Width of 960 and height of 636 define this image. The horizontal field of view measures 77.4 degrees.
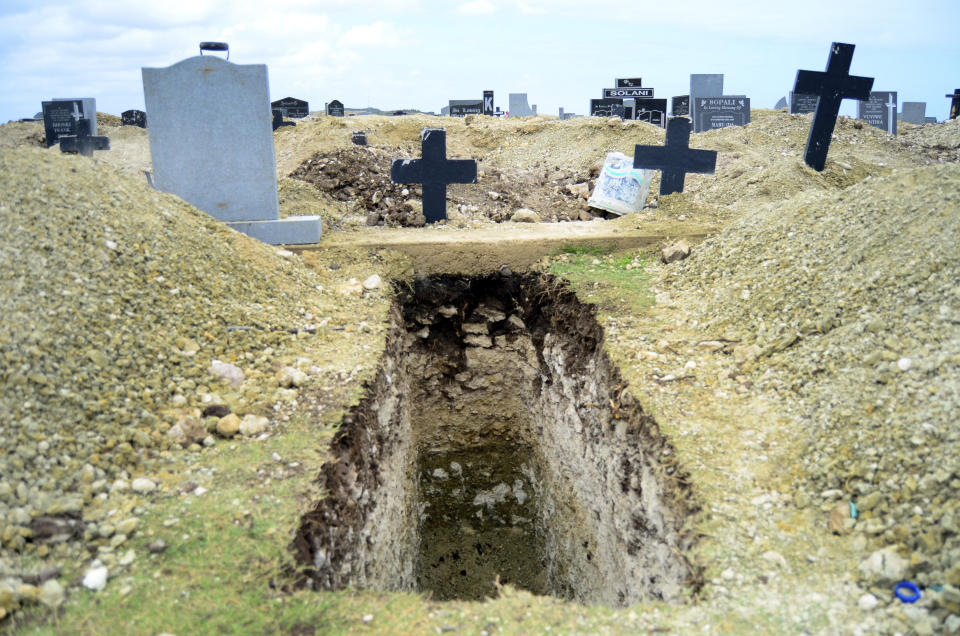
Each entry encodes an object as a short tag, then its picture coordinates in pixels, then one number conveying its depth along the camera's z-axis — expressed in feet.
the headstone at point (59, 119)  64.90
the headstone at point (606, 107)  71.51
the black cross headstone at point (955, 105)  71.20
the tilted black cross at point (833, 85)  32.35
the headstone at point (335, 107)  88.43
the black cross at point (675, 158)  30.78
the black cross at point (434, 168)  28.58
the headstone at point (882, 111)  67.67
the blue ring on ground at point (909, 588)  8.92
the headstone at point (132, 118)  88.07
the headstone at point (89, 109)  67.95
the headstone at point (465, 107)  85.81
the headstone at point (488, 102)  87.15
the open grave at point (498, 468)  13.65
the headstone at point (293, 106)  84.48
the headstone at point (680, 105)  72.90
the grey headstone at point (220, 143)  24.02
